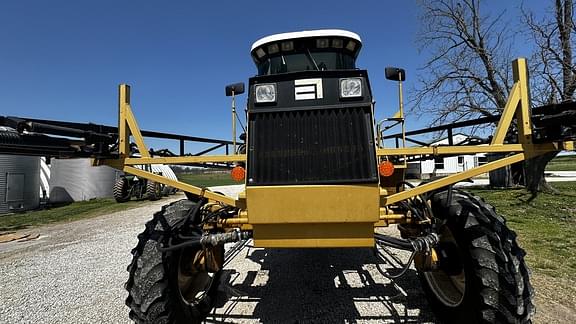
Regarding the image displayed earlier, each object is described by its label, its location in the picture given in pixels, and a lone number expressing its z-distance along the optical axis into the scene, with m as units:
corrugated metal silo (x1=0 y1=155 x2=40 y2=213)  17.44
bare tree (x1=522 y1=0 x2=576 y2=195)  13.48
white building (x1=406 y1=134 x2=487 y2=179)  33.22
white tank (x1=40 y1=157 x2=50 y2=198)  23.05
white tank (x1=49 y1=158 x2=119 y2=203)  22.17
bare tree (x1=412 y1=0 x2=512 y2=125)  16.77
